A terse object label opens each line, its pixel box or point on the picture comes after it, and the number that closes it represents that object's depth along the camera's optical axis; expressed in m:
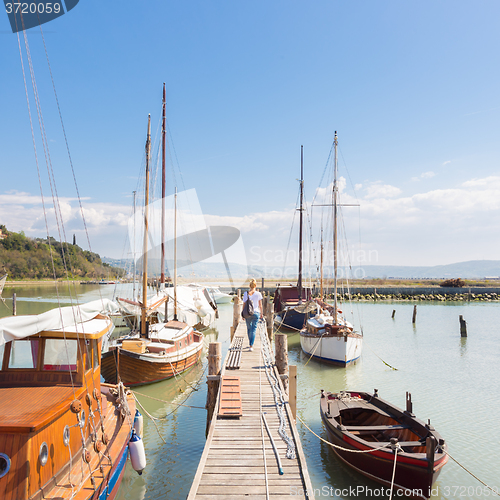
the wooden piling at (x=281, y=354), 11.24
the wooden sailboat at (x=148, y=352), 15.93
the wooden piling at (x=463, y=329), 30.03
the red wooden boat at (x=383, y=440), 8.26
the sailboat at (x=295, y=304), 28.77
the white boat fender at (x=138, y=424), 9.97
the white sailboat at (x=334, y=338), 20.66
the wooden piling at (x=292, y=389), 10.30
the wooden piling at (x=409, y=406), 10.64
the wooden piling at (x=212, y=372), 10.20
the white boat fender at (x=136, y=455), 8.52
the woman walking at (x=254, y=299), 12.52
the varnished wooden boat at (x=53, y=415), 5.29
